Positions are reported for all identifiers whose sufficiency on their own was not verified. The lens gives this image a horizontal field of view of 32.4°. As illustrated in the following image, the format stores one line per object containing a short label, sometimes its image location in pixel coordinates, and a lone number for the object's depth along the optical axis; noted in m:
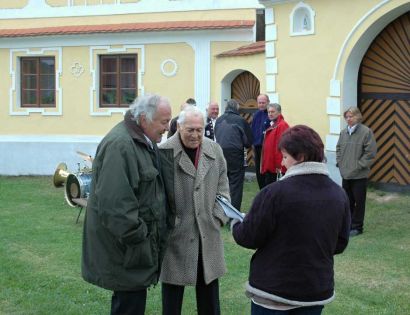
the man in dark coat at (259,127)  11.55
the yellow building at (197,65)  11.82
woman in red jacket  9.88
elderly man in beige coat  4.61
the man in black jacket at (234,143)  9.55
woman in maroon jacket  3.57
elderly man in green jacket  3.93
